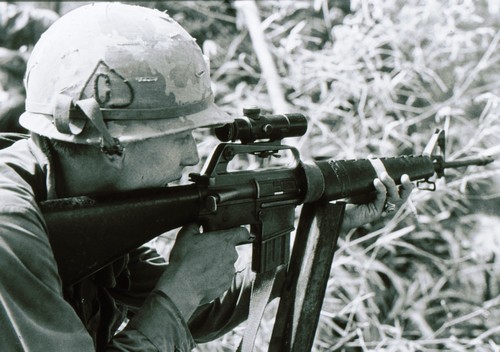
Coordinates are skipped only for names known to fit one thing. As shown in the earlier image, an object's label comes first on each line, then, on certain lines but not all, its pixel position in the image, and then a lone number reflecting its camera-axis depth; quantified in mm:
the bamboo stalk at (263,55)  3217
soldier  1957
